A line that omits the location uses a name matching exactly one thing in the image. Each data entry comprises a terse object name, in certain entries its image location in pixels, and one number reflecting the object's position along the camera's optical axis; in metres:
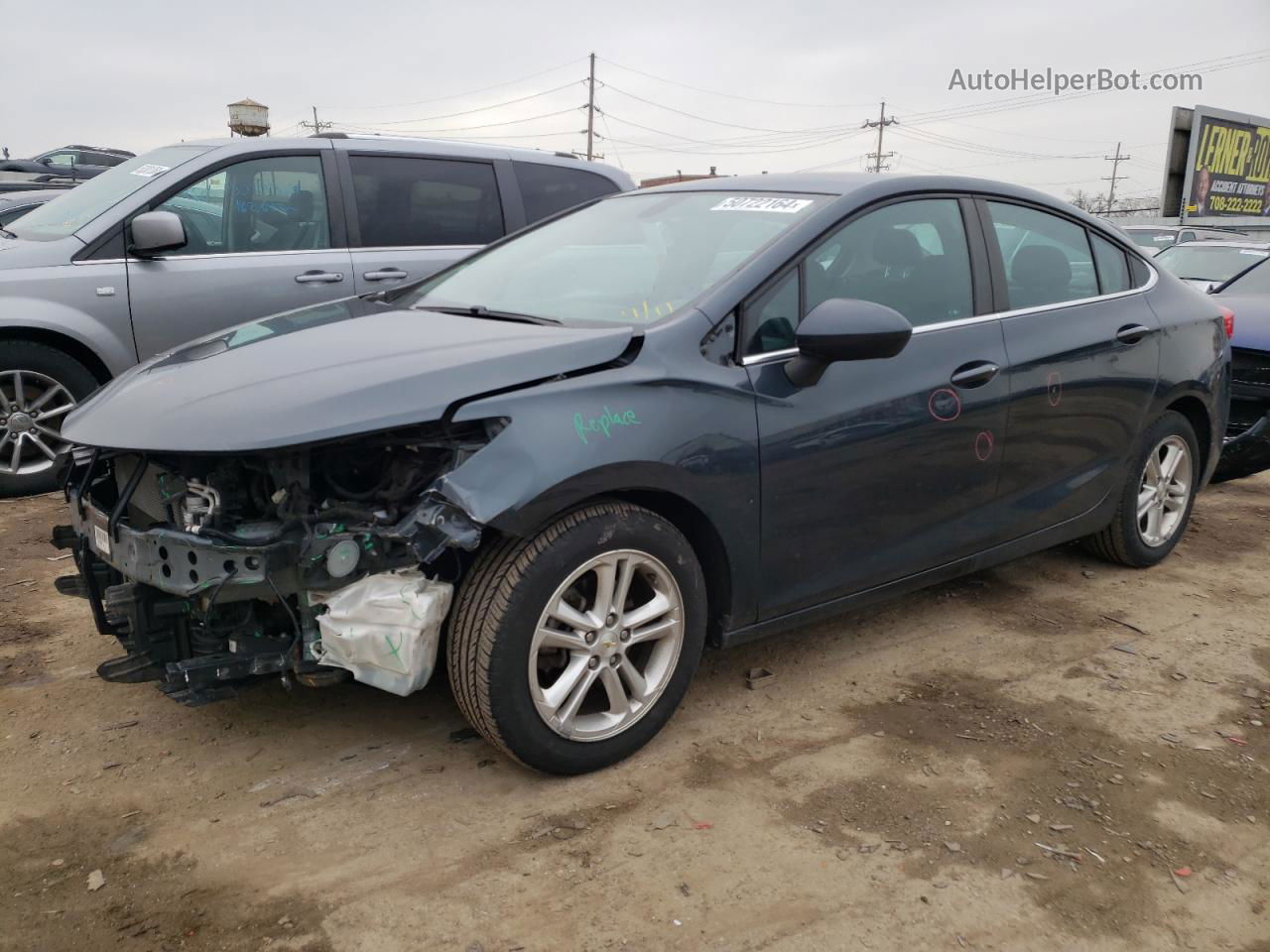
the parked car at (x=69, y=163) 14.40
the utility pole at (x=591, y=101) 59.50
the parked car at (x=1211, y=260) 10.49
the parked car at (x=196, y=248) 5.21
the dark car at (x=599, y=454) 2.56
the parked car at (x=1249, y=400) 5.46
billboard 28.03
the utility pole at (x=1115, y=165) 84.50
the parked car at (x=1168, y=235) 13.26
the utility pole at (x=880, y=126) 62.56
